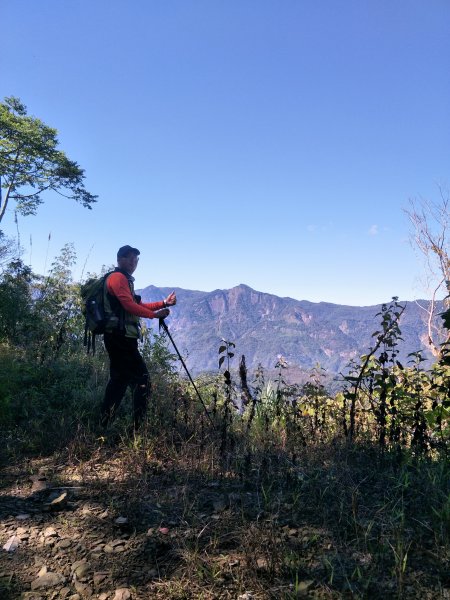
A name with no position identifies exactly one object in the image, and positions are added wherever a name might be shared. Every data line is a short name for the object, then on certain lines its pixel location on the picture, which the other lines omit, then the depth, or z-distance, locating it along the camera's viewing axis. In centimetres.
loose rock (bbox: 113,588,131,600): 220
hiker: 455
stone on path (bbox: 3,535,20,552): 267
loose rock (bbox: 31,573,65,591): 235
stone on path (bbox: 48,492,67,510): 317
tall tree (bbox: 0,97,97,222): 2459
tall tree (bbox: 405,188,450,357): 1486
